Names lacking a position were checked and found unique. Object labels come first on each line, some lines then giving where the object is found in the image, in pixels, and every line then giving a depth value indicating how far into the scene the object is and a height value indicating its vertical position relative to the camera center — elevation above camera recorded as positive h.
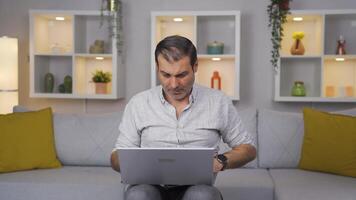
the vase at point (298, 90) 3.78 -0.09
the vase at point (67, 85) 3.99 -0.07
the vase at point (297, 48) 3.76 +0.25
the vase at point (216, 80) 3.93 -0.01
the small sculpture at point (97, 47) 3.96 +0.25
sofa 2.54 -0.56
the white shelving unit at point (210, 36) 4.00 +0.36
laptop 1.69 -0.32
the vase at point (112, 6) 3.89 +0.59
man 1.93 -0.17
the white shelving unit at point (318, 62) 3.84 +0.15
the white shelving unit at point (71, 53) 3.89 +0.19
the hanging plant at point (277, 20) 3.67 +0.46
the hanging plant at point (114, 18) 3.90 +0.50
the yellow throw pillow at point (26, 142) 2.90 -0.41
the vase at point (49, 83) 4.00 -0.05
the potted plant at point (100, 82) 3.94 -0.04
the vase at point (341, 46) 3.76 +0.27
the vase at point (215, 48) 3.86 +0.25
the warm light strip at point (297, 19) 3.80 +0.49
